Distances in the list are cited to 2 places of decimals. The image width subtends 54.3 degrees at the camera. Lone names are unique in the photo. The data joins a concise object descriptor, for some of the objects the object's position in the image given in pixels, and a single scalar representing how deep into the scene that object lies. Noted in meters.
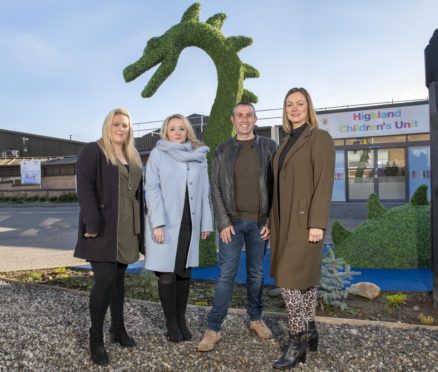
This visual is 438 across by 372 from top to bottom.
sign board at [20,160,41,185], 28.39
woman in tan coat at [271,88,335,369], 2.79
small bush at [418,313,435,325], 3.84
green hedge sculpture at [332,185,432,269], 5.85
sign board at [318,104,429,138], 14.95
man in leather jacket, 3.27
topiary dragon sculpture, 5.91
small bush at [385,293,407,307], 4.32
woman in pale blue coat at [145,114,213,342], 3.31
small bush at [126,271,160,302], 4.87
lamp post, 4.21
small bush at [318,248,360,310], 4.15
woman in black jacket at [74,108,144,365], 3.07
